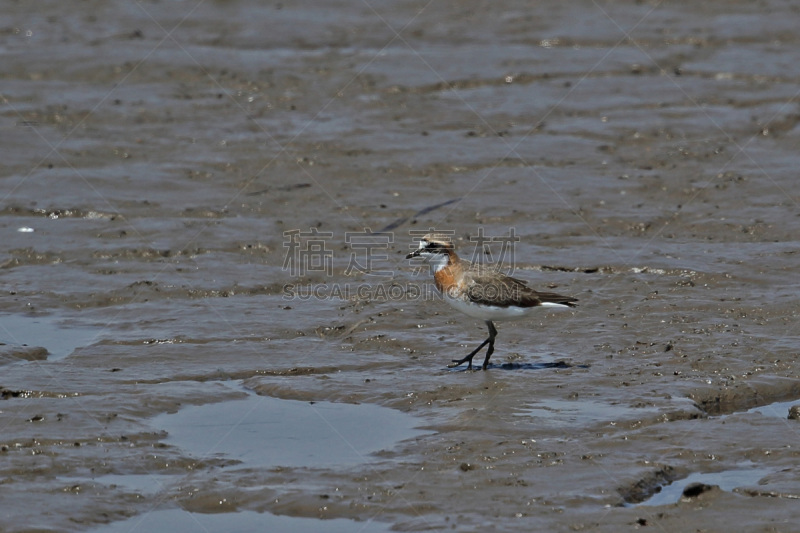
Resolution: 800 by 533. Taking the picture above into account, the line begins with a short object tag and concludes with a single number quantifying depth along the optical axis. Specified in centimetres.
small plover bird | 2117
